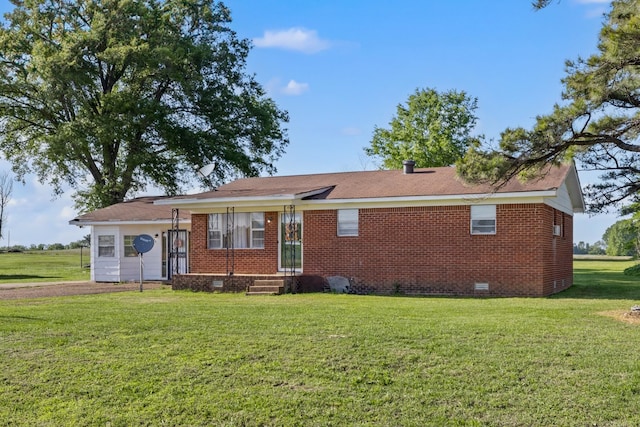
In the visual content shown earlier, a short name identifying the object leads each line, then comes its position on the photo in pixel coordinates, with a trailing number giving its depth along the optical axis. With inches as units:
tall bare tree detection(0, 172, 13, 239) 2093.5
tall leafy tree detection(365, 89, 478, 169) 1791.3
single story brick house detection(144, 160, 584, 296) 681.0
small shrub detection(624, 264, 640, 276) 1099.7
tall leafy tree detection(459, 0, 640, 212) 421.4
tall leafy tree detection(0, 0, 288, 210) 1218.0
